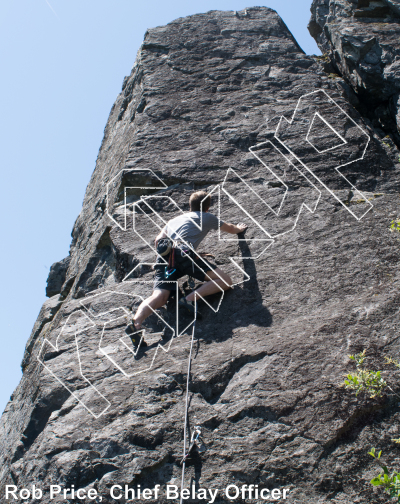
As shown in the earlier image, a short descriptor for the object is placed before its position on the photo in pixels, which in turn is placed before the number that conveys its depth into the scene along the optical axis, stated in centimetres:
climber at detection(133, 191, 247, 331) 473
